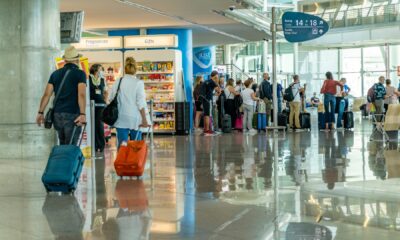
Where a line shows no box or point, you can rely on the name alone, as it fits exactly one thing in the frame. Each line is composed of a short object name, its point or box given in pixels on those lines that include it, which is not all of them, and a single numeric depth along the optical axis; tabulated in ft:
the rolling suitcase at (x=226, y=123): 79.20
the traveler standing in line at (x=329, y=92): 77.15
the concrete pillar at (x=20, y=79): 46.50
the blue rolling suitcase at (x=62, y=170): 28.04
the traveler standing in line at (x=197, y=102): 76.08
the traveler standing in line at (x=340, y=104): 79.67
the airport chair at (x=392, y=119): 55.88
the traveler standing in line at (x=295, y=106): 78.80
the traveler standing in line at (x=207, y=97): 73.29
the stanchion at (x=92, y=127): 46.06
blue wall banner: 111.47
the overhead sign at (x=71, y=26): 50.57
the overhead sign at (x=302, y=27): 64.18
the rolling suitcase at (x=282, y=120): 79.36
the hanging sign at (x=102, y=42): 73.46
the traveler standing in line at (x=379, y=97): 78.23
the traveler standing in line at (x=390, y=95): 81.76
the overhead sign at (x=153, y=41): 73.00
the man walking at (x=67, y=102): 29.71
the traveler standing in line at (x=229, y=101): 81.30
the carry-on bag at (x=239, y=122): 81.61
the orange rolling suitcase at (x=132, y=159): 33.32
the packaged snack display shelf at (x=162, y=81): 73.10
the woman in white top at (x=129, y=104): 34.47
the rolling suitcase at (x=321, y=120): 82.20
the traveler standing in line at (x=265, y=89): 80.12
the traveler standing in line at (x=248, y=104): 77.30
